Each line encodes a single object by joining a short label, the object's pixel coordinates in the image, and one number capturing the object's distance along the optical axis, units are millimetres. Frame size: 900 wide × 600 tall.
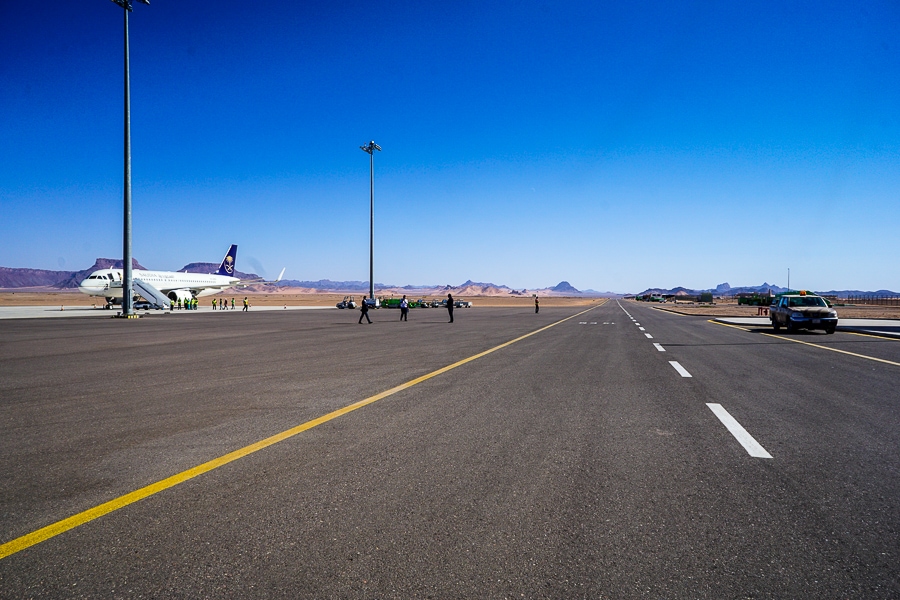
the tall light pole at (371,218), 49556
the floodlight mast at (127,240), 29094
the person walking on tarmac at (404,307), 30984
